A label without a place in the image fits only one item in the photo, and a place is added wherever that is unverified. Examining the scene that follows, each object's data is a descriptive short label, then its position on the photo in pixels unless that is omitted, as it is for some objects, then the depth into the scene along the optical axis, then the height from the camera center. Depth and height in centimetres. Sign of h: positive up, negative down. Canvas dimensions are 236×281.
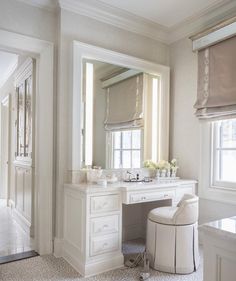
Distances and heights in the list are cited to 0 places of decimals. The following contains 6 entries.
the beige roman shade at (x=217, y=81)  264 +63
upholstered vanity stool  234 -93
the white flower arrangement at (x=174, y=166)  319 -34
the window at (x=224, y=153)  279 -16
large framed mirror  275 +35
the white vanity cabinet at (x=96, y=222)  231 -79
